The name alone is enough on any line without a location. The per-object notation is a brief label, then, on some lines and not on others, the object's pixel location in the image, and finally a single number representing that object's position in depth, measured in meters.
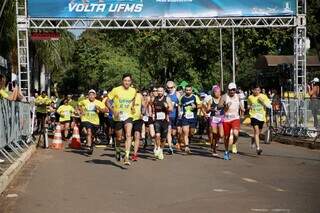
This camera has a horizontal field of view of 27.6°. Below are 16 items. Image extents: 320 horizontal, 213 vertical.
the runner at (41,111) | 24.30
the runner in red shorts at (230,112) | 15.63
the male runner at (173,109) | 17.06
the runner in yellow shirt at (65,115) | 22.66
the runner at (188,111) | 17.36
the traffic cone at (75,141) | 19.65
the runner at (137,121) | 13.83
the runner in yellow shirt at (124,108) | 13.61
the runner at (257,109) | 17.16
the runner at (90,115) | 17.88
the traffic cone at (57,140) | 19.39
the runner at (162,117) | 16.09
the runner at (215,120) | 16.09
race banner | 24.61
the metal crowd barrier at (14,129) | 13.30
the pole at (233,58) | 35.67
